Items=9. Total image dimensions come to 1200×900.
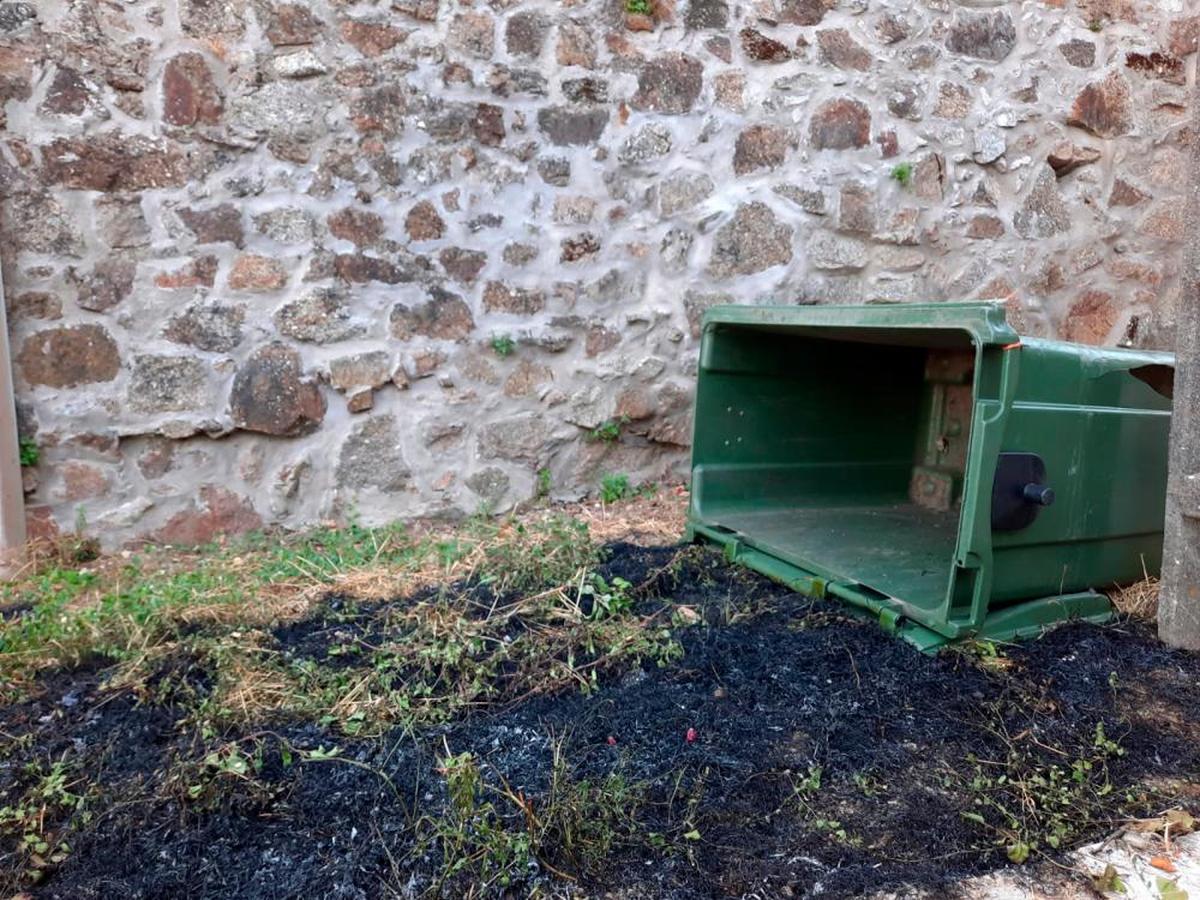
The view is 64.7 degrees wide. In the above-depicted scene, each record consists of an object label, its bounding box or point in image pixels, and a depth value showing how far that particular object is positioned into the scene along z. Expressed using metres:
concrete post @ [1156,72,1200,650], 2.47
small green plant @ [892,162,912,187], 4.33
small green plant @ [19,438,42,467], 3.35
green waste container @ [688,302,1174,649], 2.46
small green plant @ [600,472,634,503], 4.16
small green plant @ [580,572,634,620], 2.81
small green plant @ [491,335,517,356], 3.89
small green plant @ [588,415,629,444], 4.12
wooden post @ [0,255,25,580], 3.24
